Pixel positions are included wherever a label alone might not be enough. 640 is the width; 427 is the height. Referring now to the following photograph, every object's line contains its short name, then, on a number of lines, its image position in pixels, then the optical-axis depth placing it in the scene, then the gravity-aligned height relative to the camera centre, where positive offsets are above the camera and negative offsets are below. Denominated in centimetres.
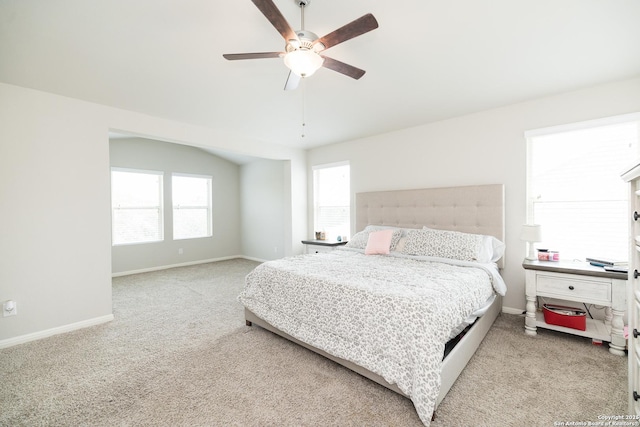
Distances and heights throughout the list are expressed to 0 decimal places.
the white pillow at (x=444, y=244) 288 -40
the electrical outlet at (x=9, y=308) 254 -89
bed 162 -63
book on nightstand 241 -50
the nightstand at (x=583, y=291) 223 -75
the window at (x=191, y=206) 604 +13
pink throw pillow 335 -42
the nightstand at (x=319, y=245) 447 -59
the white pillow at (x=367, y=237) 352 -37
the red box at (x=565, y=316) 241 -101
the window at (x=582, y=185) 259 +23
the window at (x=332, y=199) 489 +22
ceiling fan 140 +99
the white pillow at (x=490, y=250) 287 -46
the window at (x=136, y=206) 524 +13
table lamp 268 -26
